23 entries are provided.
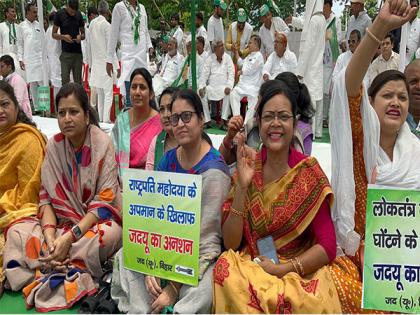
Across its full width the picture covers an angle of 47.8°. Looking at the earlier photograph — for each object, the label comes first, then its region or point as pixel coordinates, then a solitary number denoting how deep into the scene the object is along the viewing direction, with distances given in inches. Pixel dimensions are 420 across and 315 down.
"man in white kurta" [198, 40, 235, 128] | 326.0
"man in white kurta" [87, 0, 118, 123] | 307.4
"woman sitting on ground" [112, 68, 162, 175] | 143.6
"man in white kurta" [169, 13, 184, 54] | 392.8
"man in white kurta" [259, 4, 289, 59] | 329.1
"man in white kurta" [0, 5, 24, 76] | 377.1
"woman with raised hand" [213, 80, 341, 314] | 85.5
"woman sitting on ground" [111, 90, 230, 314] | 93.0
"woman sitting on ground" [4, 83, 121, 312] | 110.3
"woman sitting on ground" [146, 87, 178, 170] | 131.8
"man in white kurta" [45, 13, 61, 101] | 353.4
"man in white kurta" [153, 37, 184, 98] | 337.4
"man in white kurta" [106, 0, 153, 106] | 248.4
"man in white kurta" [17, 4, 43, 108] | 364.2
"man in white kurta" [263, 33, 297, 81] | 277.1
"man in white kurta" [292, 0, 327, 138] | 239.8
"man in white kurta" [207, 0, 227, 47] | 370.0
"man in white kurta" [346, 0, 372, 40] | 267.7
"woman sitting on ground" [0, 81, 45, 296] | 124.2
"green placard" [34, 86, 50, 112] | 298.5
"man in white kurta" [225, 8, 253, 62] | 358.9
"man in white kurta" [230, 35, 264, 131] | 303.3
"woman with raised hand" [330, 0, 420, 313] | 88.4
